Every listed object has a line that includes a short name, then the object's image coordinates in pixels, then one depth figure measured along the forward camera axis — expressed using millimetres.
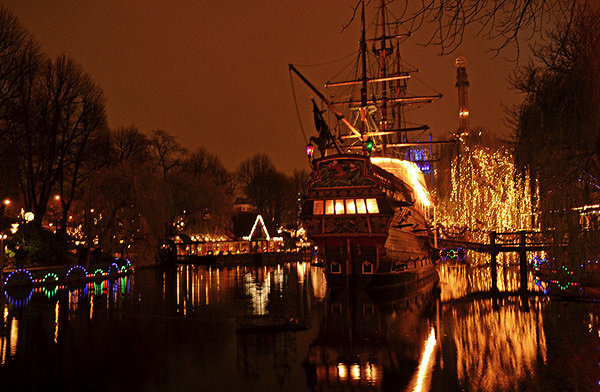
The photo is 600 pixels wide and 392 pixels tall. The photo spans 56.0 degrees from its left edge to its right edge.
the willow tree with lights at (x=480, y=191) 33375
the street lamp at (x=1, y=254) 20738
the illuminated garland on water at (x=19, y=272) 22653
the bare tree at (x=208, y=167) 61531
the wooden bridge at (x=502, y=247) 22516
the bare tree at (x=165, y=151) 50406
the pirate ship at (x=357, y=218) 22188
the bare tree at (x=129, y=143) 45531
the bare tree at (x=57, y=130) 31802
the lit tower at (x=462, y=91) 71875
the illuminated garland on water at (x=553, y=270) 13634
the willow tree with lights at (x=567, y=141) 10133
